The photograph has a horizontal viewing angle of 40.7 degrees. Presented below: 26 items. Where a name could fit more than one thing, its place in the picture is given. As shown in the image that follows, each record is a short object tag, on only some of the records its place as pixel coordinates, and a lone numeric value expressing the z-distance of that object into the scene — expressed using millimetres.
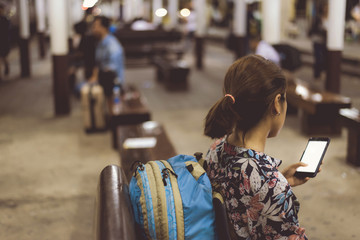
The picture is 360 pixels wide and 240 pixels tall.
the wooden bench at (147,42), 17234
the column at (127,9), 39344
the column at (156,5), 35253
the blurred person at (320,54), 11766
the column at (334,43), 8641
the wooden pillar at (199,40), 15227
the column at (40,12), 21872
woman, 1857
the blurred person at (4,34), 10086
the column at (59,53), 8023
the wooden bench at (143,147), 3984
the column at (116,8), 44719
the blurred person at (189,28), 24872
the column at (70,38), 12523
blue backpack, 1872
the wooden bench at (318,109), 6402
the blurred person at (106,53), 6859
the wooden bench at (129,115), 5977
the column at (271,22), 9680
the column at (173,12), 23438
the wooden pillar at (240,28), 14295
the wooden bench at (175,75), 11633
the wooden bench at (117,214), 1745
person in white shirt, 7418
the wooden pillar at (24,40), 12960
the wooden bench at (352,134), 5359
